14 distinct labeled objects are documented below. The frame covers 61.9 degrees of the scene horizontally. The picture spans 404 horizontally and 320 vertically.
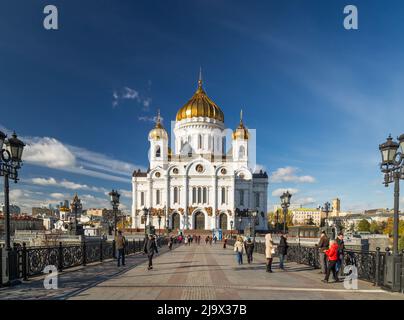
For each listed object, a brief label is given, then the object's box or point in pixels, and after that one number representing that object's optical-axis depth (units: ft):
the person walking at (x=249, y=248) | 54.49
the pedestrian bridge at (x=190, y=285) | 28.25
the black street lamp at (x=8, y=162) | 32.12
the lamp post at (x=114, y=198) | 68.75
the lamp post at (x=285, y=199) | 68.31
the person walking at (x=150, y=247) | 45.75
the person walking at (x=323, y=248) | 40.22
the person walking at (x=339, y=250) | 37.63
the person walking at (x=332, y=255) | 35.29
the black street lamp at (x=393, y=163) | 33.22
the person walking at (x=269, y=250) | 42.38
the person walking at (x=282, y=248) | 45.65
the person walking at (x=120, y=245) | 48.21
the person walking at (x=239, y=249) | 51.97
